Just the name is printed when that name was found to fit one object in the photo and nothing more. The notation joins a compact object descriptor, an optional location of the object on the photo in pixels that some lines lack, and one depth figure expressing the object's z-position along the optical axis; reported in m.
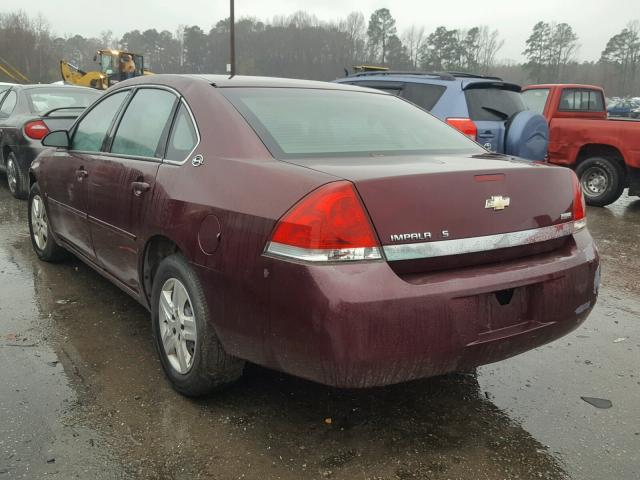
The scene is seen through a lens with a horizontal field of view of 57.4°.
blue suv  6.38
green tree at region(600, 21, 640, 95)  75.56
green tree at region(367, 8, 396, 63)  85.88
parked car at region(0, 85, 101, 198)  7.36
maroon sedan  2.11
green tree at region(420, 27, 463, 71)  79.12
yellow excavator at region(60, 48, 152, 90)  32.31
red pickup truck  8.39
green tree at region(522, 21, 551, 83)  80.31
